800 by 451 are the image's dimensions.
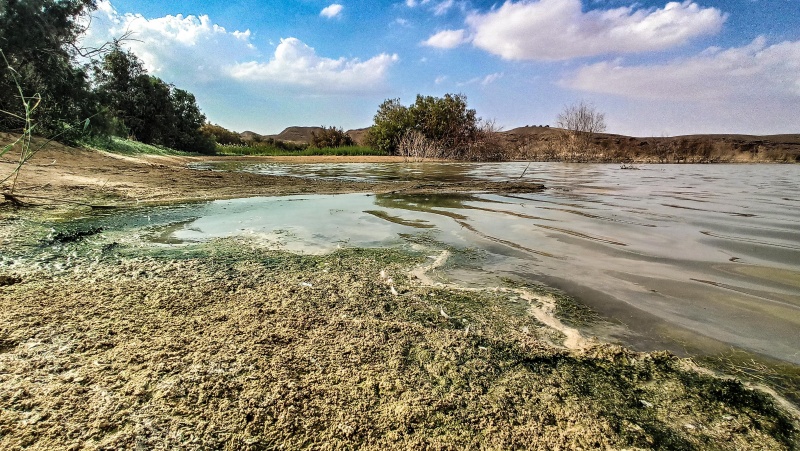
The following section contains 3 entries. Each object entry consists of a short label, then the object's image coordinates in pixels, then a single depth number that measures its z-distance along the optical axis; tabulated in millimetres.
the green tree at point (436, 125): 35531
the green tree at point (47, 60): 10766
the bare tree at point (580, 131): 43562
